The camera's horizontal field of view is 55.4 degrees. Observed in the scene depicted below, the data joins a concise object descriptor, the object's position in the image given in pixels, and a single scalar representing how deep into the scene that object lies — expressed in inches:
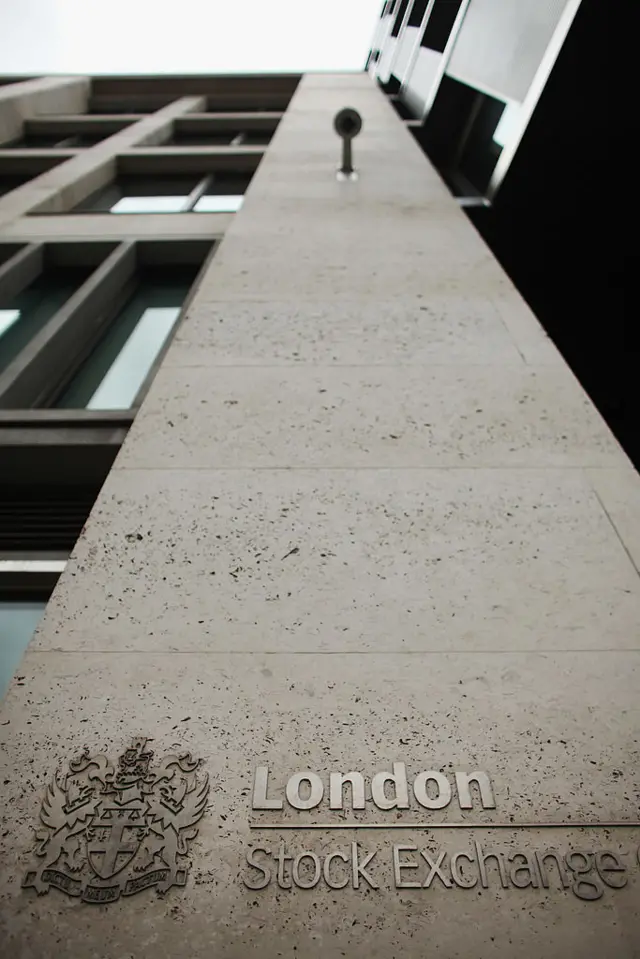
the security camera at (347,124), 320.8
